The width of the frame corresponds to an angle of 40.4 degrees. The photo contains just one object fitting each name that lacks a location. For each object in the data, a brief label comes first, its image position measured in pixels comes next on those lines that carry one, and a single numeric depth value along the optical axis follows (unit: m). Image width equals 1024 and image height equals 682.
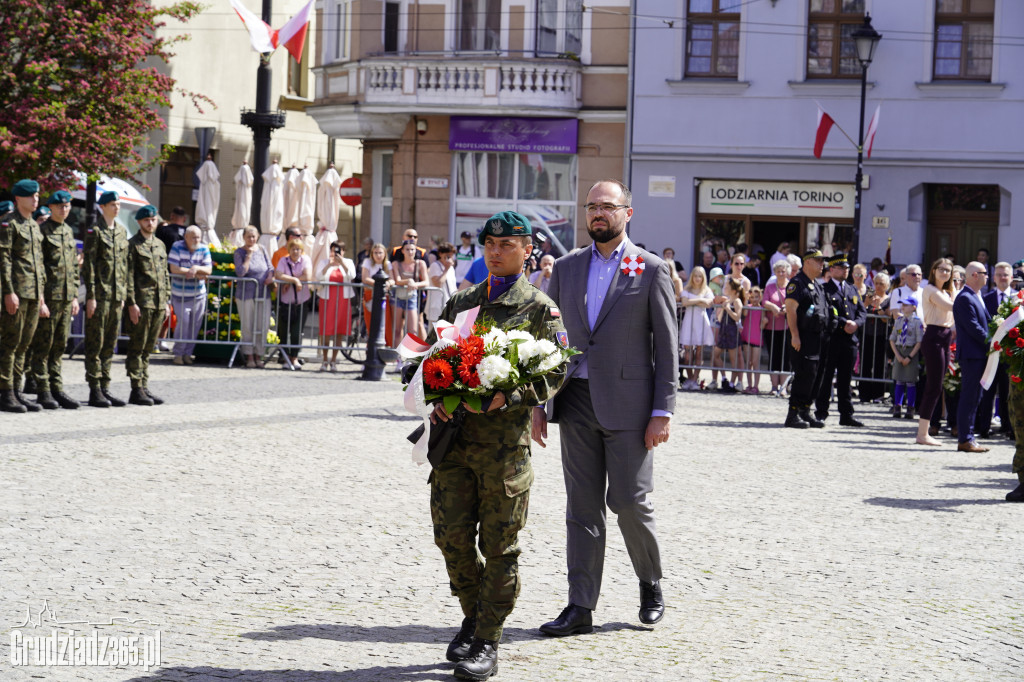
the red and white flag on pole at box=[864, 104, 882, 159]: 27.08
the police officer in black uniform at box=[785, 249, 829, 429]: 15.56
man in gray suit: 6.38
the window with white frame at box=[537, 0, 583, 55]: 30.47
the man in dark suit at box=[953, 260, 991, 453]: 13.30
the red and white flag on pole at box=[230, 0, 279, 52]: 23.69
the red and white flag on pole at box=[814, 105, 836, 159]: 27.44
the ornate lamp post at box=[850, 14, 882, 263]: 25.02
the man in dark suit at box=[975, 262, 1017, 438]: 14.95
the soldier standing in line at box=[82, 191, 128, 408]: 13.79
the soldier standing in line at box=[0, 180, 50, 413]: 12.96
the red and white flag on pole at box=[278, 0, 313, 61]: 25.55
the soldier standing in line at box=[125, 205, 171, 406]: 14.17
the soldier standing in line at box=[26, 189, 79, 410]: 13.60
